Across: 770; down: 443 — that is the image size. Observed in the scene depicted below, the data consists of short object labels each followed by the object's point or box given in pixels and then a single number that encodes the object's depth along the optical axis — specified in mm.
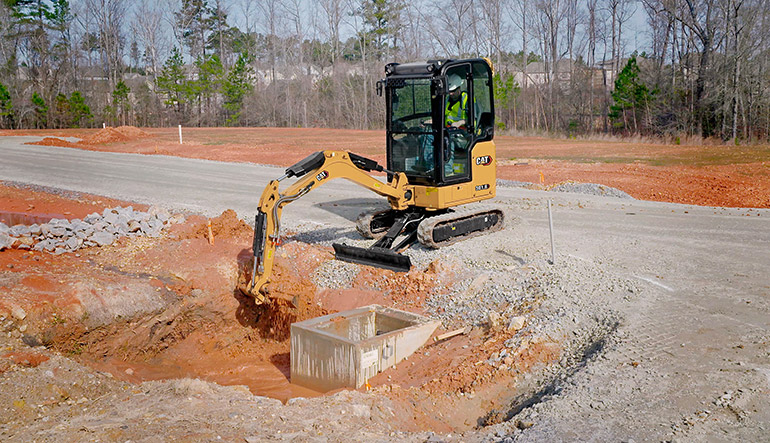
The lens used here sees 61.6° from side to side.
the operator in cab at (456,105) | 10891
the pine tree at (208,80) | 69125
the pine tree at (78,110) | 60500
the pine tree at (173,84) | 68250
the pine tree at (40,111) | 58375
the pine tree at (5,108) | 56750
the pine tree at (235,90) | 69062
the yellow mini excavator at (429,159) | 10766
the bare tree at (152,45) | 77000
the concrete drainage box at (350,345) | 8406
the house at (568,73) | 60531
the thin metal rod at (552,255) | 10388
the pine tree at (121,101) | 64500
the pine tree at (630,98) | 47306
